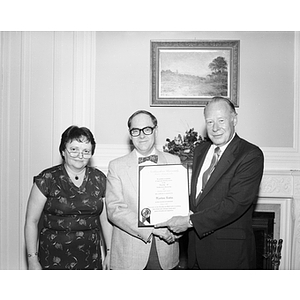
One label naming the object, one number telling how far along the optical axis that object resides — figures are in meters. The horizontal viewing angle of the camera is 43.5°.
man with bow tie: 2.50
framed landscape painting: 4.04
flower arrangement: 3.70
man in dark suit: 2.44
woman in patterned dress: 2.51
